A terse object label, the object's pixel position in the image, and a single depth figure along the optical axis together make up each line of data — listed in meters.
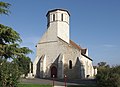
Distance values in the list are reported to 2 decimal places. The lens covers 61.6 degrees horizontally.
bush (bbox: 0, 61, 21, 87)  5.48
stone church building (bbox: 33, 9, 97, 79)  18.82
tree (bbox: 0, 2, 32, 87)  8.75
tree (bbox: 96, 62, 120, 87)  8.52
